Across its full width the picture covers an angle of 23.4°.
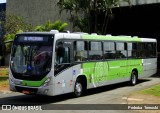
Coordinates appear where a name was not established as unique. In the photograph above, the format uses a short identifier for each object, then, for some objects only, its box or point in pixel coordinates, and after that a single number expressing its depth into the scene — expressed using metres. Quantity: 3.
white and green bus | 14.81
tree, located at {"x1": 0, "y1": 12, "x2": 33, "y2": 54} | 34.88
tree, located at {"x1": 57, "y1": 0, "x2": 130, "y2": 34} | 28.14
